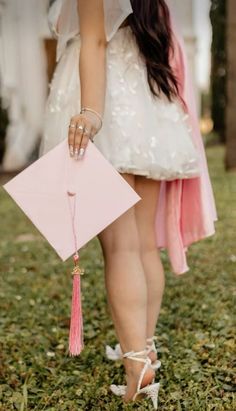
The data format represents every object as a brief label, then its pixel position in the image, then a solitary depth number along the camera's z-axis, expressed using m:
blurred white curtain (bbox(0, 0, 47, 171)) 9.17
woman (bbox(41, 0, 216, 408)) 1.69
